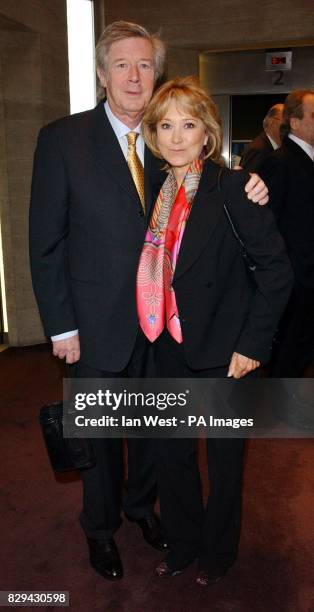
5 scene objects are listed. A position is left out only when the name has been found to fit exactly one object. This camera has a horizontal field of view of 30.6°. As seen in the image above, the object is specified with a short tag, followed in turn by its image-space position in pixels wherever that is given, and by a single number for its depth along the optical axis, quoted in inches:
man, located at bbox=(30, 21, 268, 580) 78.5
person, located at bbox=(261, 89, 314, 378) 127.0
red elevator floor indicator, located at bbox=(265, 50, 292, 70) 241.4
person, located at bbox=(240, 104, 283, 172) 166.4
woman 70.6
